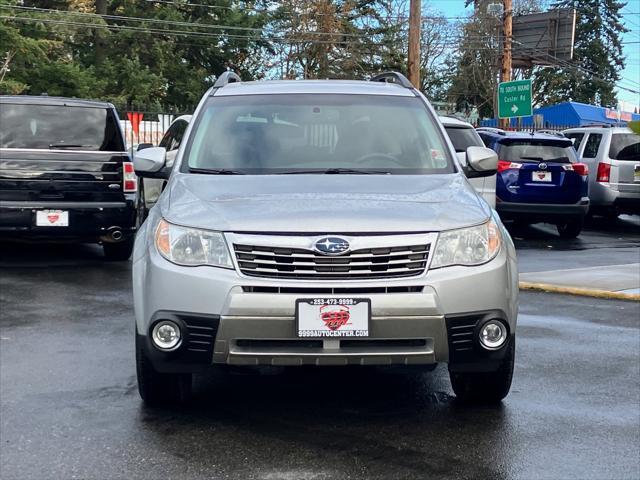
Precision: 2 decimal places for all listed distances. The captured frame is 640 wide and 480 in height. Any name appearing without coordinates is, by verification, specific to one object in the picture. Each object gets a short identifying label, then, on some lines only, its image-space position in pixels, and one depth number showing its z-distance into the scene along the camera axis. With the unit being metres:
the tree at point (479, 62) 55.84
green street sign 23.92
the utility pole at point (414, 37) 24.03
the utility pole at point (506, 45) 28.26
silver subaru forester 4.16
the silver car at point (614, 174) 16.50
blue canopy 38.81
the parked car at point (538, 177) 14.62
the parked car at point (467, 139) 12.86
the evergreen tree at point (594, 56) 65.44
